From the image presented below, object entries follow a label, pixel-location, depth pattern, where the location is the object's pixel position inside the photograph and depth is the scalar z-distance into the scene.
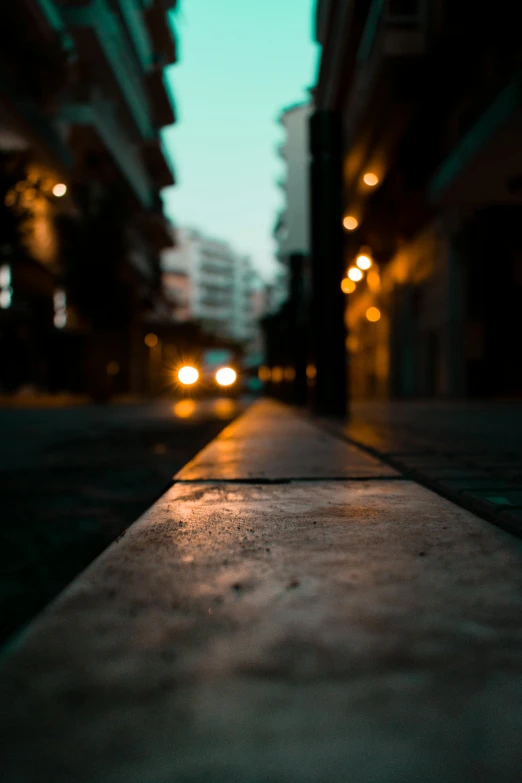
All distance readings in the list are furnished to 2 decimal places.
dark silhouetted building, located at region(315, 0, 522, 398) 13.78
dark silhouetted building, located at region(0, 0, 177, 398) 12.50
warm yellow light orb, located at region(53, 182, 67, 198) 19.73
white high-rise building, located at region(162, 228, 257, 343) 110.00
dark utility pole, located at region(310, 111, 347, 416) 8.91
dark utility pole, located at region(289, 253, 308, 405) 12.71
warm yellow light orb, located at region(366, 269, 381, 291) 26.53
